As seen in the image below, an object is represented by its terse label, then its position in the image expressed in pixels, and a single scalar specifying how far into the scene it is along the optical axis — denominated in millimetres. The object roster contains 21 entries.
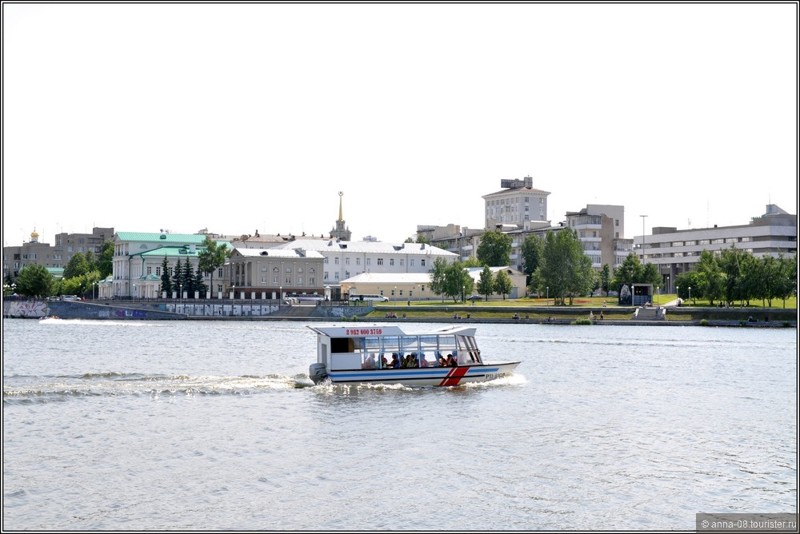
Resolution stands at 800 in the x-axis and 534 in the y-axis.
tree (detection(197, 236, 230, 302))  184500
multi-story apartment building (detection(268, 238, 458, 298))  196625
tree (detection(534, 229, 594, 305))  153375
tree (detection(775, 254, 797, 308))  132750
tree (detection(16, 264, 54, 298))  181175
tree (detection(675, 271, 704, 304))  145125
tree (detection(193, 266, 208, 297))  177375
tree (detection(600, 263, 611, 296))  186125
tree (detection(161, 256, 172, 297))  178625
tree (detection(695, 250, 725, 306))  136000
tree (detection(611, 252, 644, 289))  162125
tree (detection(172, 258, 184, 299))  177375
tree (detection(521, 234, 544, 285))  194625
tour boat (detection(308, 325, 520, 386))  50125
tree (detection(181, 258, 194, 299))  177125
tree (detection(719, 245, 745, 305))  134375
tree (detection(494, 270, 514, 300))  173000
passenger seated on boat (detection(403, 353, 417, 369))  51188
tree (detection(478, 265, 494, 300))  171750
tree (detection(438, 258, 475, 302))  165875
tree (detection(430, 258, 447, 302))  168500
